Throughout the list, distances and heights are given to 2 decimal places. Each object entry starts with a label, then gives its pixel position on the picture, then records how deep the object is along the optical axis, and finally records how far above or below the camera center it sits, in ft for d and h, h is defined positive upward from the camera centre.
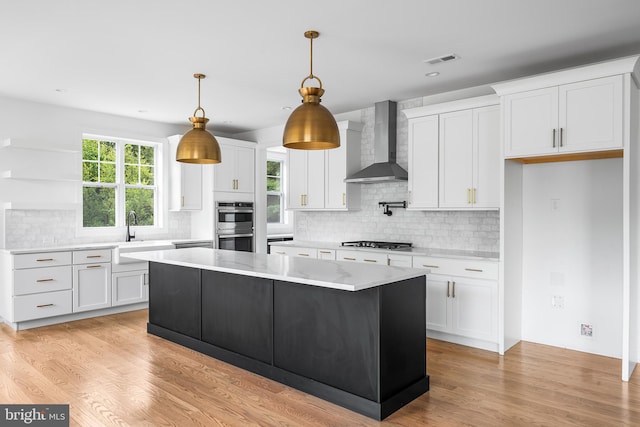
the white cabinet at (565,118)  11.66 +2.47
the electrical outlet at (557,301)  14.34 -2.86
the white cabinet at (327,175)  19.06 +1.55
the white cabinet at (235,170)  22.41 +2.04
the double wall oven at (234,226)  22.39 -0.77
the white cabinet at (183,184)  21.91 +1.27
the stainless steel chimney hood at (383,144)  17.74 +2.59
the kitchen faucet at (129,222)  20.81 -0.54
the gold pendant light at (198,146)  12.91 +1.82
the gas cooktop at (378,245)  17.21 -1.34
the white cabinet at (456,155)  14.74 +1.86
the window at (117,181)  20.40 +1.36
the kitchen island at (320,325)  9.66 -2.74
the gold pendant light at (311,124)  9.71 +1.84
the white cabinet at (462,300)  13.97 -2.85
